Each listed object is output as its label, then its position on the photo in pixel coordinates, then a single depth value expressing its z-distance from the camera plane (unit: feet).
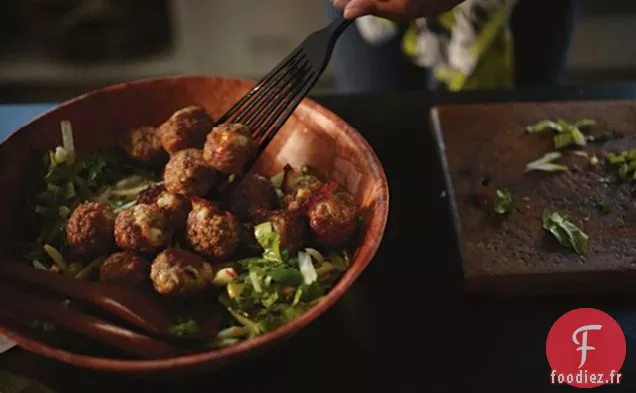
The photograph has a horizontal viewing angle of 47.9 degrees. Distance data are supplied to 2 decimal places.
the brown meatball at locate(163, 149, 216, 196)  3.42
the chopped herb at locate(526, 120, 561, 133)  4.37
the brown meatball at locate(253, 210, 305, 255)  3.29
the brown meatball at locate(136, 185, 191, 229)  3.36
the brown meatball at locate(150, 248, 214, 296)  3.07
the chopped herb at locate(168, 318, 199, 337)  3.01
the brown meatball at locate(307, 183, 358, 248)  3.31
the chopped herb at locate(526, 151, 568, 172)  4.09
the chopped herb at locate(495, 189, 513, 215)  3.84
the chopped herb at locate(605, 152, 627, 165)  4.11
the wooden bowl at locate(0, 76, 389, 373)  3.26
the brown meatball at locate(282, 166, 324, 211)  3.49
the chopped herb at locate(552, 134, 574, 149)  4.25
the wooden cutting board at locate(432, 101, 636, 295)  3.54
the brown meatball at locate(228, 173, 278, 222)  3.51
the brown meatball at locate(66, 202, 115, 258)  3.33
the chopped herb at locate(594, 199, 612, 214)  3.82
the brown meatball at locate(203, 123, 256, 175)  3.40
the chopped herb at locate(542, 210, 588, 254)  3.63
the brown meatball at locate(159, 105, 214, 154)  3.73
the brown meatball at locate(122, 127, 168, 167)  3.87
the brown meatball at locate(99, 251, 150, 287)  3.18
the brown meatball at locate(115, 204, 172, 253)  3.25
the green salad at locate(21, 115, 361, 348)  3.09
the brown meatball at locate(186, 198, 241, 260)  3.22
